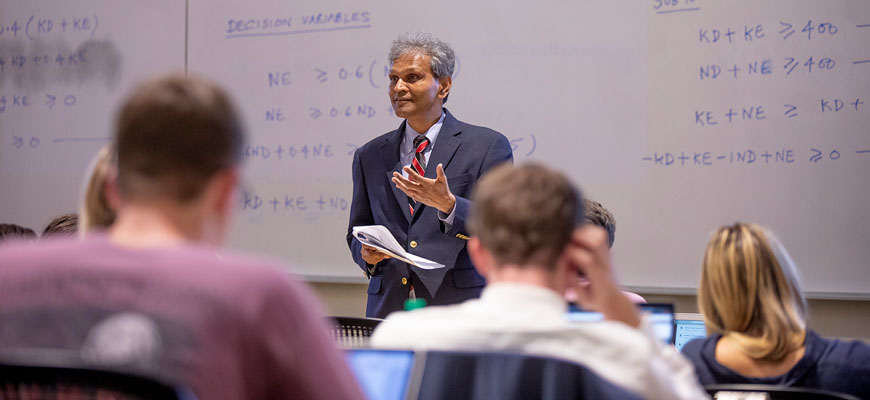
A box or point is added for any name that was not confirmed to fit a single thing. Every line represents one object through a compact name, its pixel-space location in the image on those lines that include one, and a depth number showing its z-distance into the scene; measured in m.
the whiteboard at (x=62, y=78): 7.27
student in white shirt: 3.66
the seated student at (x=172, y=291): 2.87
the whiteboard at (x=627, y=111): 6.32
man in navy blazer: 5.92
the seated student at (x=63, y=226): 5.42
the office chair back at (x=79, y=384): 2.75
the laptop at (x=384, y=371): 3.99
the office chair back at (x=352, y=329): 5.21
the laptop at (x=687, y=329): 5.44
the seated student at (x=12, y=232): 5.45
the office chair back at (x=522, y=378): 3.65
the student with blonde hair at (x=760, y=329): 4.94
